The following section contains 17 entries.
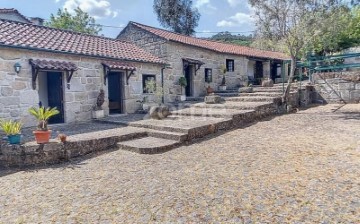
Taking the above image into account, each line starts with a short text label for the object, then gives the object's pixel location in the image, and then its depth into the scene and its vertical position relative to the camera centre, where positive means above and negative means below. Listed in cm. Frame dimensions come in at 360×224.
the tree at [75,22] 2662 +827
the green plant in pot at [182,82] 1432 +70
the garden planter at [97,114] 1048 -72
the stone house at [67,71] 818 +103
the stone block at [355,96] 1232 -25
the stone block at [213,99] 1198 -24
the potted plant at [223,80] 1670 +94
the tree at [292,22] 1016 +296
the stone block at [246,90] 1342 +19
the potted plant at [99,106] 1050 -39
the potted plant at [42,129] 593 -75
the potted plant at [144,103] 1238 -39
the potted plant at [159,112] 983 -65
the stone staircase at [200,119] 694 -91
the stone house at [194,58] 1432 +240
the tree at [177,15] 2977 +962
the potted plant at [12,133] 584 -80
